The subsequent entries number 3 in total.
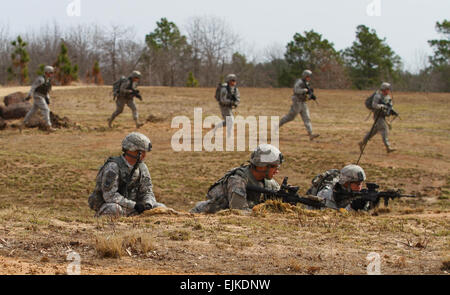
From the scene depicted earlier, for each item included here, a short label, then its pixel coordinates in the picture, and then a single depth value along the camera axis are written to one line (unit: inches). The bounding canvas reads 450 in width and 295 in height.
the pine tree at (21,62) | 1626.5
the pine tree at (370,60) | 1931.6
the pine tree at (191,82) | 1775.3
